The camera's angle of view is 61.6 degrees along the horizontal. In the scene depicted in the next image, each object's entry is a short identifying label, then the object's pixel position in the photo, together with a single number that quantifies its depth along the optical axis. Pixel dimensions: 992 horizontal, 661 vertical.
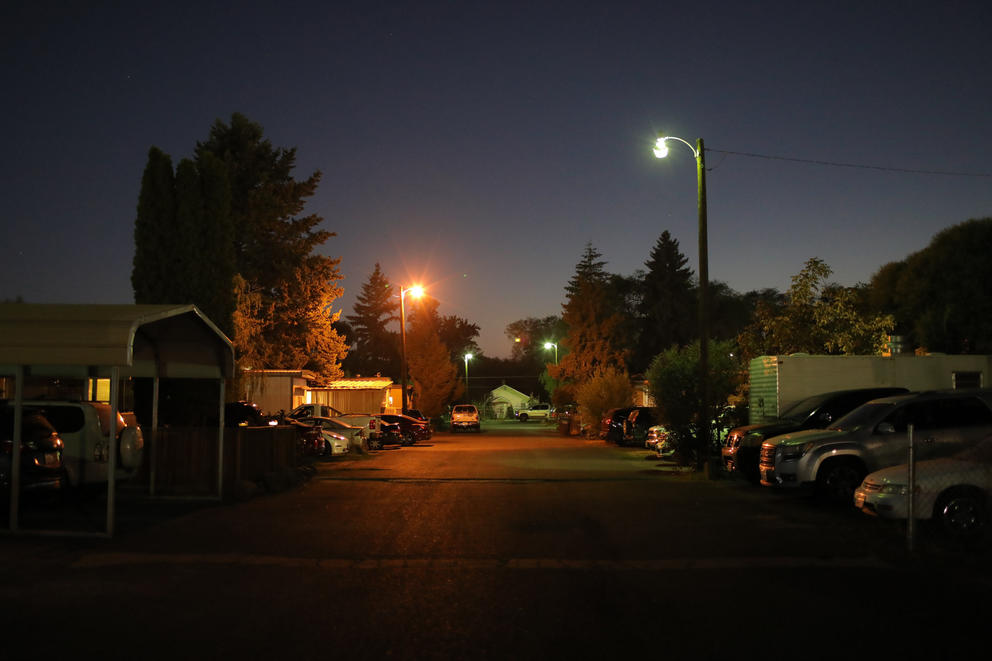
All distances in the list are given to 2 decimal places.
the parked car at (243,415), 24.72
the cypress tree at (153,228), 19.30
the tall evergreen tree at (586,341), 51.50
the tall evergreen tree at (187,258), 19.33
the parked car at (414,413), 40.67
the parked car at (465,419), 52.38
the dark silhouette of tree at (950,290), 37.06
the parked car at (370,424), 30.70
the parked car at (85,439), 12.84
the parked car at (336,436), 26.77
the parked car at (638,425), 31.06
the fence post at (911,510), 9.27
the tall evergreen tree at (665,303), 73.62
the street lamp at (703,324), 20.59
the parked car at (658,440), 26.27
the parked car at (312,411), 32.62
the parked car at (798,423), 16.53
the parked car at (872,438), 12.83
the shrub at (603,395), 41.94
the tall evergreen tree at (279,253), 38.34
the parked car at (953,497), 9.77
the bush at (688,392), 21.34
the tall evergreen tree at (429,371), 54.28
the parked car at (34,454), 11.50
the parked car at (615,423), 33.12
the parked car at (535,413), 77.21
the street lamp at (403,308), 39.94
